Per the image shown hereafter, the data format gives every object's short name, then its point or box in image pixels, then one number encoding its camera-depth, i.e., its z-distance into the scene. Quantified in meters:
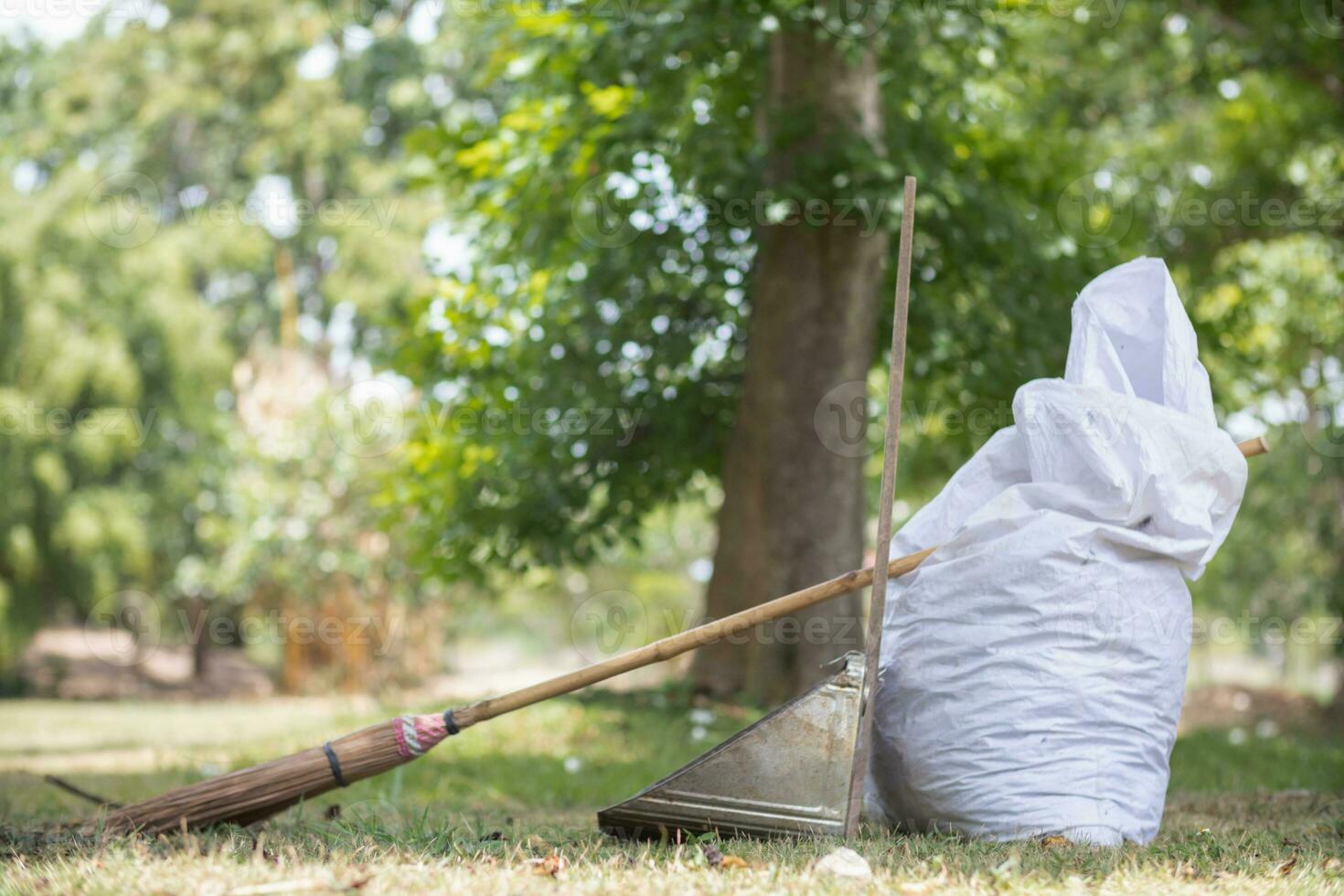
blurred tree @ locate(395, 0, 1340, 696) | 6.43
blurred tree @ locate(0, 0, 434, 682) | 15.02
